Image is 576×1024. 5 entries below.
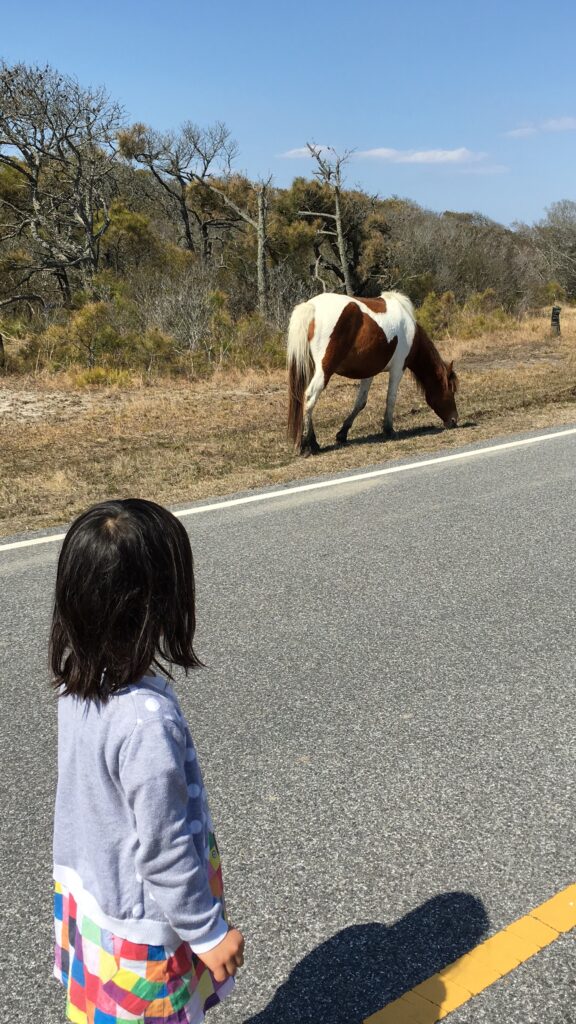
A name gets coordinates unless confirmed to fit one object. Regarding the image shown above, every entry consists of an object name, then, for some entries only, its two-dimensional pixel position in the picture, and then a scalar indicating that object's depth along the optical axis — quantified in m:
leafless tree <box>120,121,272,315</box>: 33.59
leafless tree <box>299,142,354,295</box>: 28.62
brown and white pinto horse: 10.33
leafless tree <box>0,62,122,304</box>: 25.56
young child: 1.71
